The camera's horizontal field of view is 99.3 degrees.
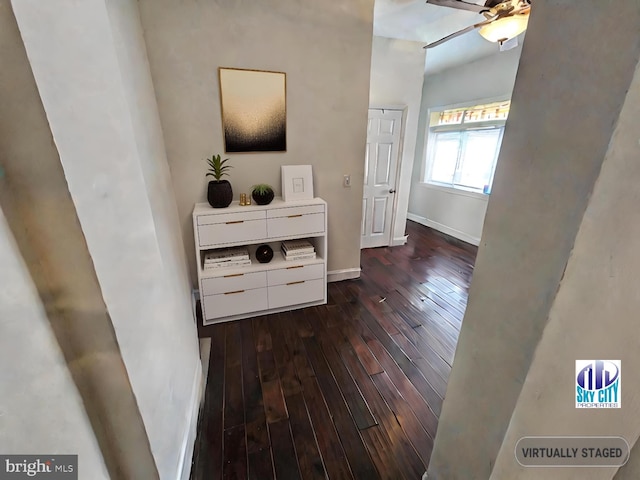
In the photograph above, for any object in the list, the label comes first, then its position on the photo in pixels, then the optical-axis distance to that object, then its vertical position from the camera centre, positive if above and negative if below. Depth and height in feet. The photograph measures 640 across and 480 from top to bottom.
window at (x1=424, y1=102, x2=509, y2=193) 13.07 +0.15
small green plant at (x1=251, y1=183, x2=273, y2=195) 7.49 -1.13
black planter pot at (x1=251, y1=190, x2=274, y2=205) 7.50 -1.35
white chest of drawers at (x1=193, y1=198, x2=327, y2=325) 7.15 -3.25
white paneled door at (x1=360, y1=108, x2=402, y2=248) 12.09 -1.23
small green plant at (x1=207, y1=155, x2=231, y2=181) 7.24 -0.55
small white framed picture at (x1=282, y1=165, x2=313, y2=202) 7.94 -1.00
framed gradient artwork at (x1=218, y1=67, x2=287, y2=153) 7.27 +0.98
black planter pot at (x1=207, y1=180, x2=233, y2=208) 7.15 -1.18
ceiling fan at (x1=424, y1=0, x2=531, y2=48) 5.60 +2.68
